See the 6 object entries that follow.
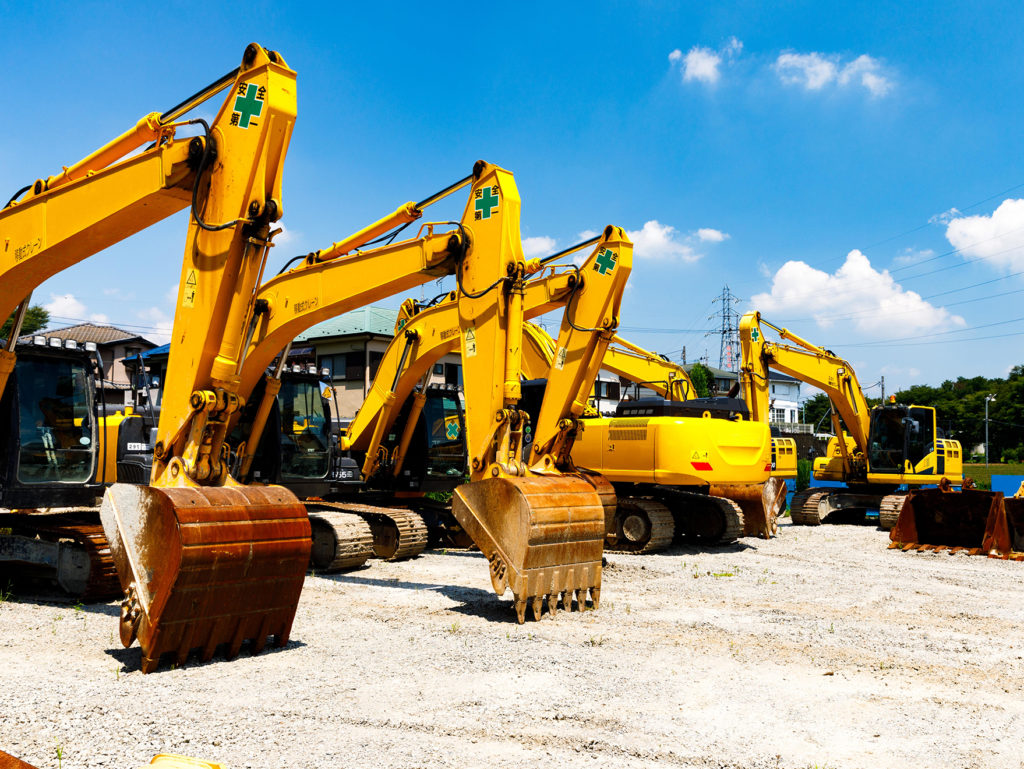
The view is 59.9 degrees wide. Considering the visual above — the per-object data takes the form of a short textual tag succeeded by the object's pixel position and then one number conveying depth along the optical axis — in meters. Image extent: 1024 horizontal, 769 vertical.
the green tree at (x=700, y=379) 48.76
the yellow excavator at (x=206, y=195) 6.51
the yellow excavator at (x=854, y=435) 19.47
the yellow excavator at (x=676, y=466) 13.66
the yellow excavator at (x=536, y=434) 8.04
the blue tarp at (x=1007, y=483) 25.46
